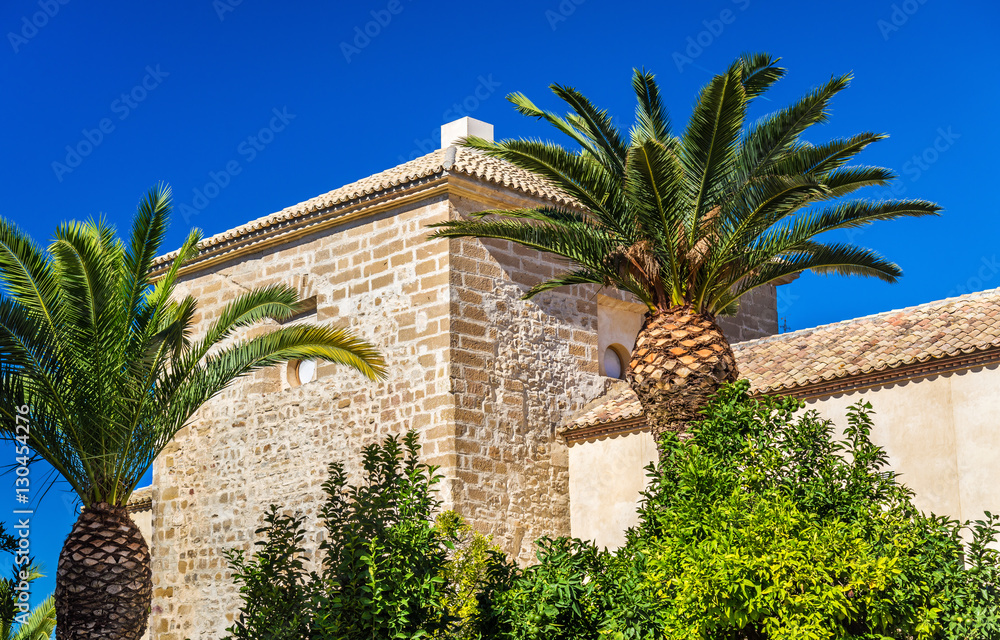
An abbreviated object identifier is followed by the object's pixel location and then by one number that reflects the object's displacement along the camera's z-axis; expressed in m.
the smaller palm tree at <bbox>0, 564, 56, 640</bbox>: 11.87
